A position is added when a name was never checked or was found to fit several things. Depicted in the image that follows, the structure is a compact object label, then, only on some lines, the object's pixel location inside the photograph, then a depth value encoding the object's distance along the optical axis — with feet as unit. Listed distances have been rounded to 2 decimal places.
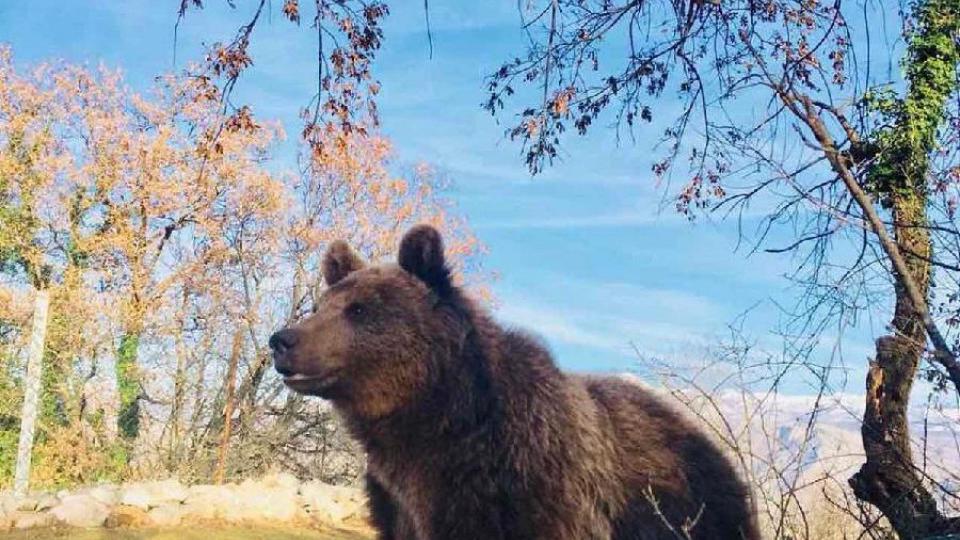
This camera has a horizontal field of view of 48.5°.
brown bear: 15.21
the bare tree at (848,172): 18.76
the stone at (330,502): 43.42
